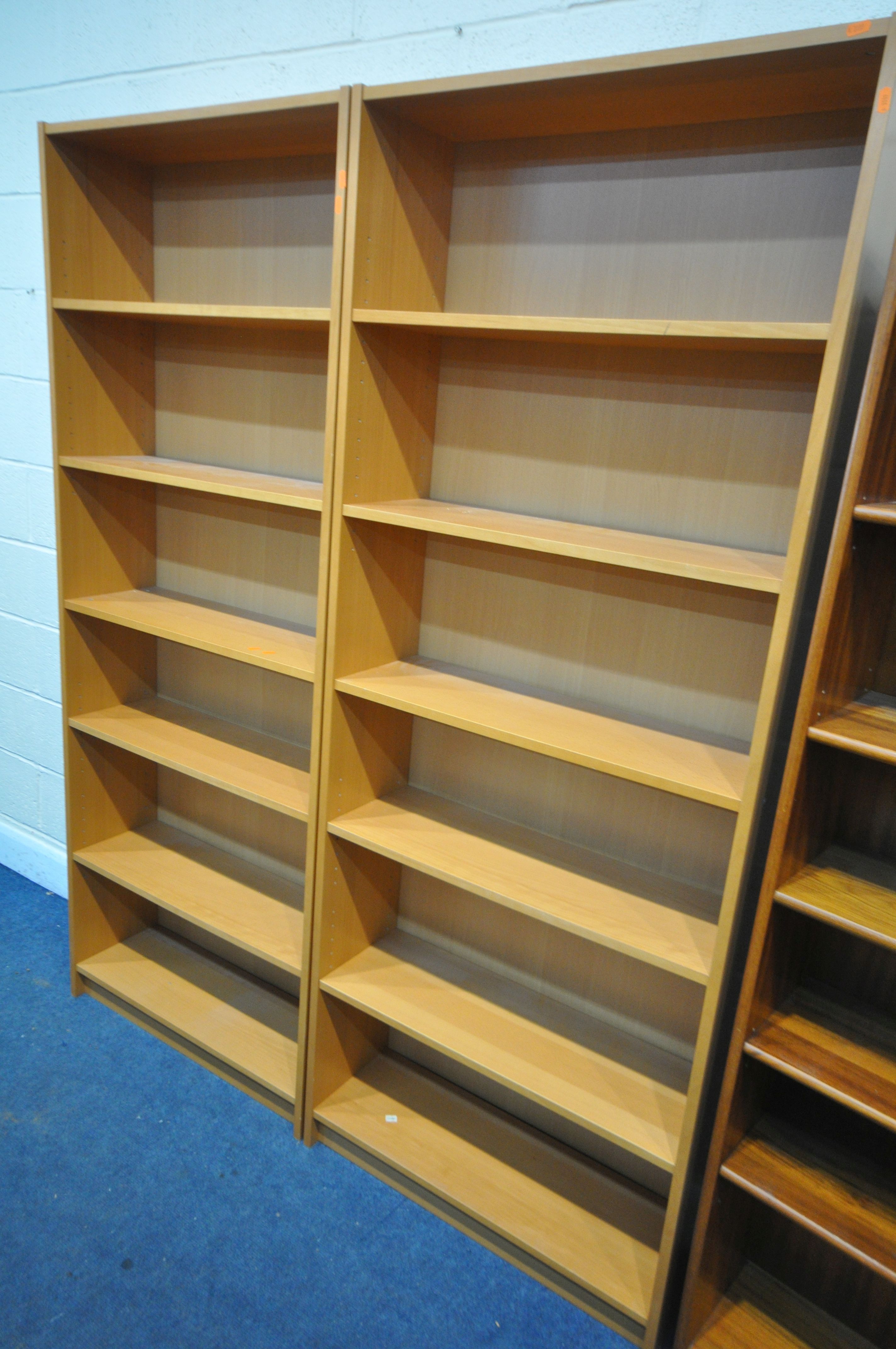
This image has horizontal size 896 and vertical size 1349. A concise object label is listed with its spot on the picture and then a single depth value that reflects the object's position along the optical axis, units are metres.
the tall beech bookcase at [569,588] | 1.44
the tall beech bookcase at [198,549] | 1.99
